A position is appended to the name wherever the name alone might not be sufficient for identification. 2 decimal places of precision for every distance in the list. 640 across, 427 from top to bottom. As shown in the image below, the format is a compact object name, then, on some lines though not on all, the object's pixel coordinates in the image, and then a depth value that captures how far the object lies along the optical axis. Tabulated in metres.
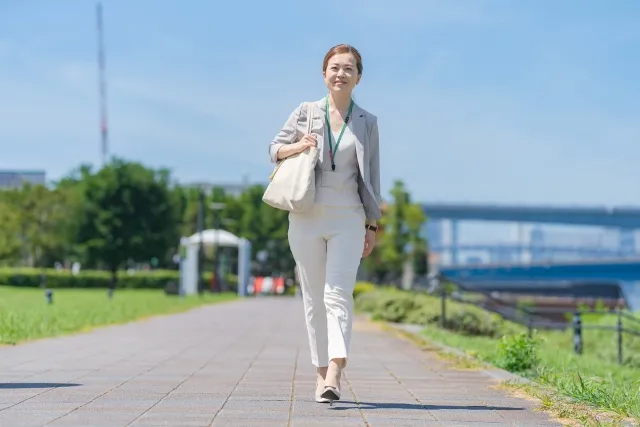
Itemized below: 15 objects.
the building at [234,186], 157.81
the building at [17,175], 133.38
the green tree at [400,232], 58.53
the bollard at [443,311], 18.29
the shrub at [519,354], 9.05
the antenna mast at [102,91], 159.88
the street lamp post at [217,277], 58.67
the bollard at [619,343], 17.03
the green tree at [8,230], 69.75
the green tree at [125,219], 75.38
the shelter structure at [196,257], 49.59
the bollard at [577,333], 17.38
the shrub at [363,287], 43.39
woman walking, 5.86
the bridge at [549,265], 95.88
